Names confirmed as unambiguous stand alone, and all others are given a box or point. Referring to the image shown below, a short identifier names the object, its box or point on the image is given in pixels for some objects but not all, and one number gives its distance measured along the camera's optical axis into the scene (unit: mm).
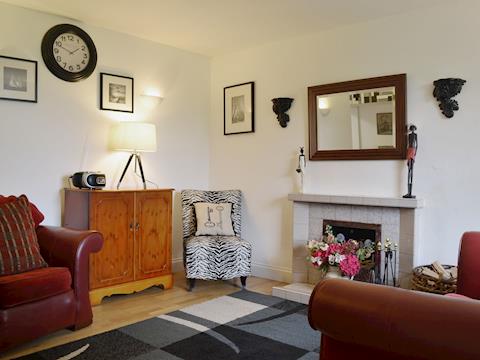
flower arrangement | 3393
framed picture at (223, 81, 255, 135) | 4586
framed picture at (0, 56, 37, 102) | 3369
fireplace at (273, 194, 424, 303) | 3387
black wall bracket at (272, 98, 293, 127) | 4199
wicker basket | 2871
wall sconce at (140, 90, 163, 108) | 4336
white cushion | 4191
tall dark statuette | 3361
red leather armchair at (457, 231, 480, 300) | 2268
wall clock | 3605
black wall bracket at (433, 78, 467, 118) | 3166
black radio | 3530
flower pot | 3504
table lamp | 3832
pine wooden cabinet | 3492
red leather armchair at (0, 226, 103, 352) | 2500
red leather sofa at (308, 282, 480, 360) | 1016
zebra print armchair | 3840
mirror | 3514
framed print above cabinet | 3994
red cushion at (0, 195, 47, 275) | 2689
